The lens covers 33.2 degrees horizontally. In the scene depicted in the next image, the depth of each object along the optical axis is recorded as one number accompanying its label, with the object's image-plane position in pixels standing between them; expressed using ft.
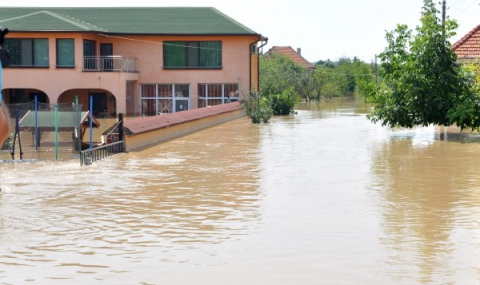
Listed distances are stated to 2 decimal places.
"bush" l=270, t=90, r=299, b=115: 171.22
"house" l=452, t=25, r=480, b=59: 127.95
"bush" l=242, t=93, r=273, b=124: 138.51
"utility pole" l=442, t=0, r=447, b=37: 182.29
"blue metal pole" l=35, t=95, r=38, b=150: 82.28
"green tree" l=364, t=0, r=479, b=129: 102.89
